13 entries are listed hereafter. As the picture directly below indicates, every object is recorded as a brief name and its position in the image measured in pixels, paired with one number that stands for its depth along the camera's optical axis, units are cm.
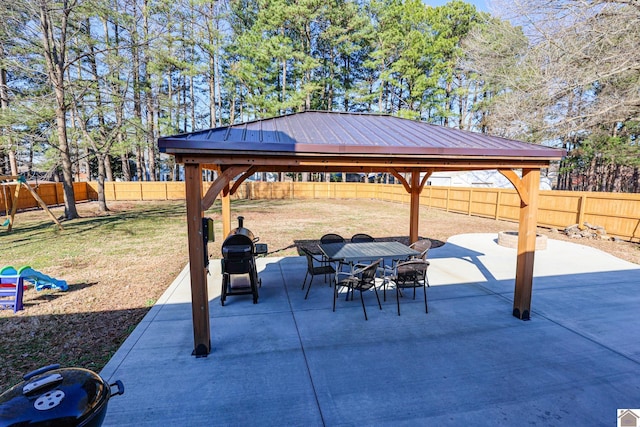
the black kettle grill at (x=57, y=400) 153
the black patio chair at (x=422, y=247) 518
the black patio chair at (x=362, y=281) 458
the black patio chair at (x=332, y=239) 634
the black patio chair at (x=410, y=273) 464
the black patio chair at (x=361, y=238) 670
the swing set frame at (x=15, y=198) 1044
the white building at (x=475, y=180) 2350
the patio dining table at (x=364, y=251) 489
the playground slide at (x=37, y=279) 487
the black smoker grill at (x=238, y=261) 489
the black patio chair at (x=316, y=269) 535
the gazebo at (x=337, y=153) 346
